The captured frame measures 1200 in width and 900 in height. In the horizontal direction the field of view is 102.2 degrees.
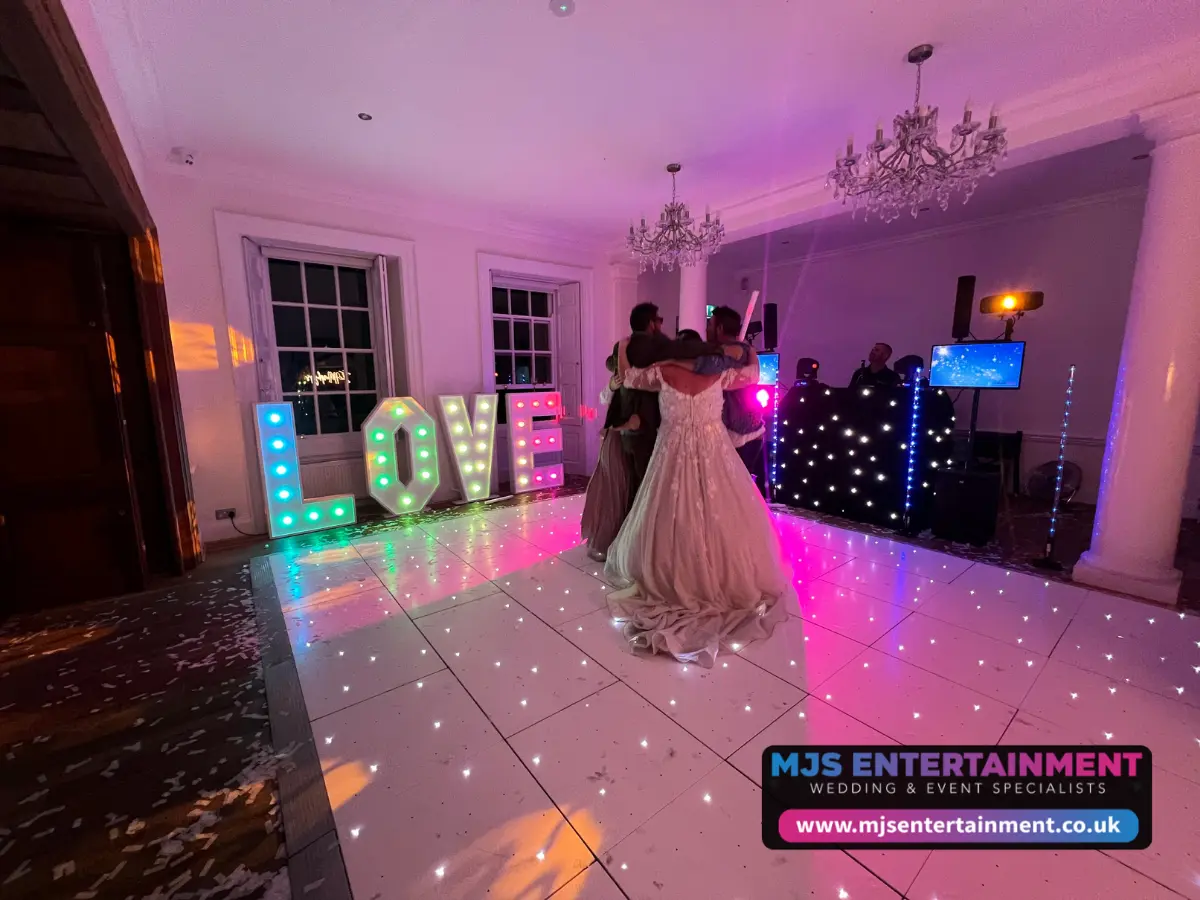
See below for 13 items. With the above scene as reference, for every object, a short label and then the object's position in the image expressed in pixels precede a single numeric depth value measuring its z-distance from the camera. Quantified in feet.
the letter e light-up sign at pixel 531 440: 16.35
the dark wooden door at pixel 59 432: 8.25
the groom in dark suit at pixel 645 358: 8.13
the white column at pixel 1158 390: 8.05
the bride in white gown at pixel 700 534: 8.02
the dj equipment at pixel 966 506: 11.14
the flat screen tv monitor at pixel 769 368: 18.86
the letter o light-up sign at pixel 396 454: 13.62
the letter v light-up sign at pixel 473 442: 15.12
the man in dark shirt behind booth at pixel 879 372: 14.38
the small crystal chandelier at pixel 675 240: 12.00
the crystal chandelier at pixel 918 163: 7.83
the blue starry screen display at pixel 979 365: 14.64
